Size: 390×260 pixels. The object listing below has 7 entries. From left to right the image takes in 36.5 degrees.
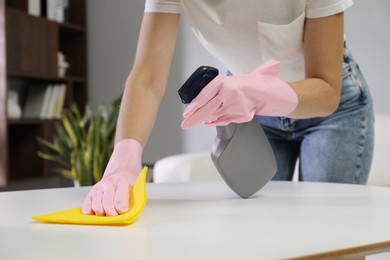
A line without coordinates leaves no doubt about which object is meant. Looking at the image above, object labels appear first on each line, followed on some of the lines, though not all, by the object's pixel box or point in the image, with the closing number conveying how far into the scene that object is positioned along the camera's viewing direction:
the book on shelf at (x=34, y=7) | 3.83
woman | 1.02
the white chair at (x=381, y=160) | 2.66
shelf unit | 3.61
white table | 0.67
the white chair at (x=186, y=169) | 2.54
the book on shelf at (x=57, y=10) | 4.02
